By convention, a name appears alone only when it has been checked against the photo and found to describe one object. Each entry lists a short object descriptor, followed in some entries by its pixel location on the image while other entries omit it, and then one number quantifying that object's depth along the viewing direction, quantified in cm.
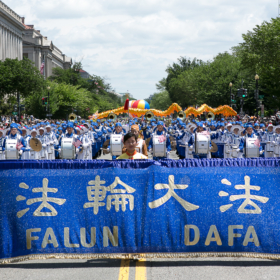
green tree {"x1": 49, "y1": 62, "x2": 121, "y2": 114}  8806
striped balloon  6130
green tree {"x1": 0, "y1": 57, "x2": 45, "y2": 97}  5110
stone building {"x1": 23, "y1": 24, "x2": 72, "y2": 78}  10956
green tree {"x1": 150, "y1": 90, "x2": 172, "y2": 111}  12966
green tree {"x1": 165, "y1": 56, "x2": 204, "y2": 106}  9962
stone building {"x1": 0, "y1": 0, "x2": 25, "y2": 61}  7844
